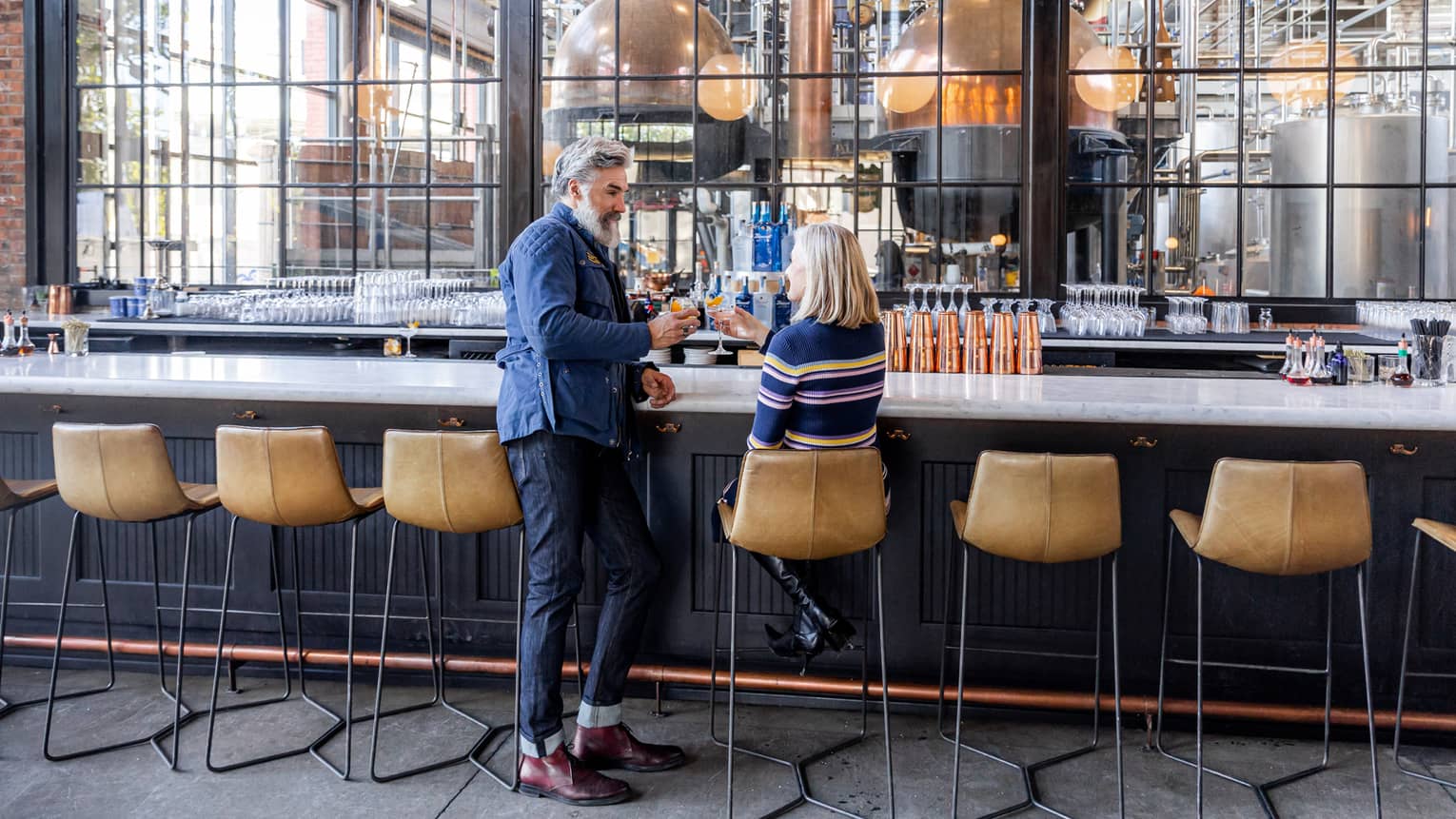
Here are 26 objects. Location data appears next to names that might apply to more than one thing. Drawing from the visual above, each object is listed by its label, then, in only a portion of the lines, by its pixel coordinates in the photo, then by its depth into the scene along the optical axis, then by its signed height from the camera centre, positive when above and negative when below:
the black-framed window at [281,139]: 7.48 +1.63
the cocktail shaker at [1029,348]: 4.17 +0.13
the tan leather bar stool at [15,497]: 3.42 -0.36
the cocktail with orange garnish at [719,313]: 3.39 +0.20
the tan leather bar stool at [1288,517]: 2.78 -0.33
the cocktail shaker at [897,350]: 4.33 +0.12
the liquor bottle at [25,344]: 4.43 +0.14
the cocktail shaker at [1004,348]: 4.21 +0.13
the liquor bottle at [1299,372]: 3.74 +0.04
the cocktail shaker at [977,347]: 4.23 +0.13
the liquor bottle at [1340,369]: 3.75 +0.04
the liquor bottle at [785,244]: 5.67 +0.69
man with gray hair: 2.90 -0.16
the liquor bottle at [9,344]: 4.41 +0.14
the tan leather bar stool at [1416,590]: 2.94 -0.59
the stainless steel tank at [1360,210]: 7.04 +1.07
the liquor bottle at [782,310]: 4.38 +0.28
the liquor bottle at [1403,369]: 3.70 +0.05
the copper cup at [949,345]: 4.27 +0.14
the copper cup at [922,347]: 4.31 +0.13
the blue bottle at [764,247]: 5.59 +0.66
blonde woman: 2.97 +0.06
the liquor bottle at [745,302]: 4.67 +0.33
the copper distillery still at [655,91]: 6.95 +1.81
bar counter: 3.29 -0.31
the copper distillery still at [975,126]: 6.87 +1.56
